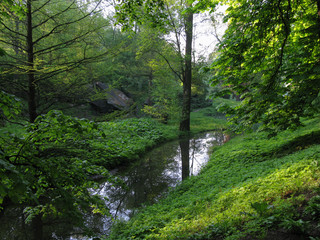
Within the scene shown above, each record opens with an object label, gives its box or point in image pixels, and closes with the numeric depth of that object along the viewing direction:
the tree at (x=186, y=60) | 14.59
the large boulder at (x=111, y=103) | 20.20
